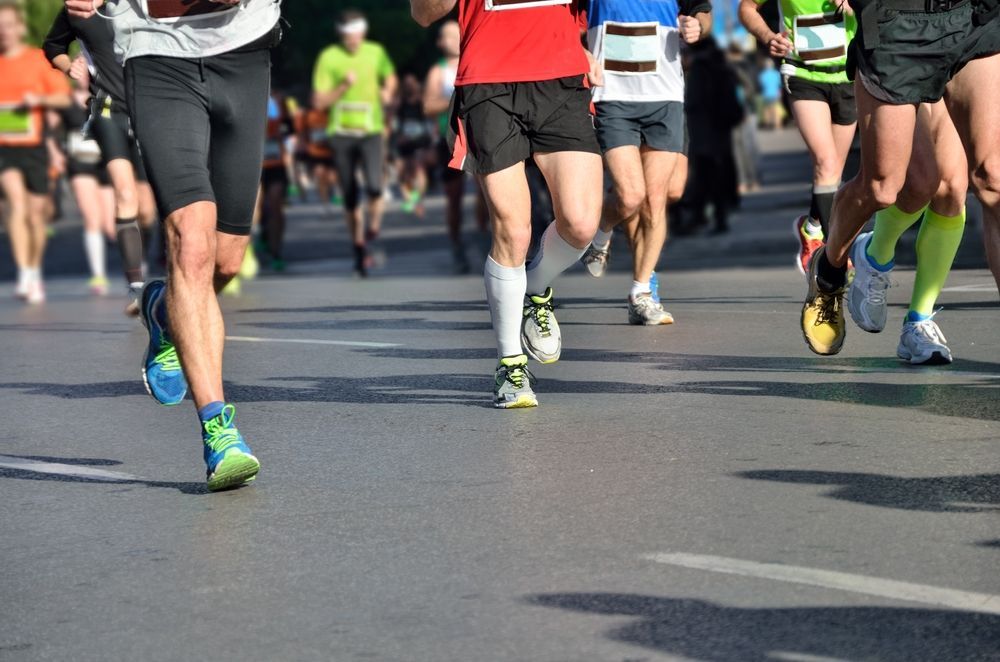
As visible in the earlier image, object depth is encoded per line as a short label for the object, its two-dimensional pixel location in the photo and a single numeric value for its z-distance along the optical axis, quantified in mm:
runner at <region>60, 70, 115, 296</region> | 15195
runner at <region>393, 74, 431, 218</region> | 28125
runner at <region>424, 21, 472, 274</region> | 16375
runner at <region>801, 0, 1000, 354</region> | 6309
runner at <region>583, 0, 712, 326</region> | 9094
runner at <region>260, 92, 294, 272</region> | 18625
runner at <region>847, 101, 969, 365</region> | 7055
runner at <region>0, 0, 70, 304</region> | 14617
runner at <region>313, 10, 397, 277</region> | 16453
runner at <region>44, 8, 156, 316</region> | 10664
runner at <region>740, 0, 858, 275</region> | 9359
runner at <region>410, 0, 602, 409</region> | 6688
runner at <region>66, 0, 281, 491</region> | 5516
